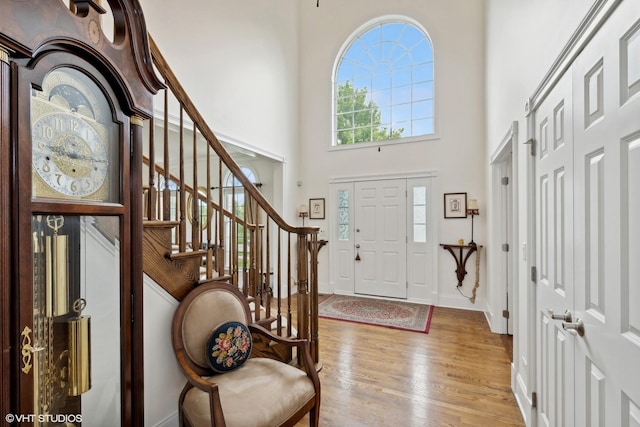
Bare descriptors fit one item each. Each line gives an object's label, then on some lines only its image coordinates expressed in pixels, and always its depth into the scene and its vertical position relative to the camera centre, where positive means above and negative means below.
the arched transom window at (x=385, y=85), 4.98 +2.20
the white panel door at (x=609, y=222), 0.91 -0.03
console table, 4.46 -0.63
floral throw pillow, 1.72 -0.77
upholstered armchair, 1.44 -0.90
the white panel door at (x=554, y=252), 1.40 -0.21
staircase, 1.69 -0.24
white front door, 4.95 -0.42
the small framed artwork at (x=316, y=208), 5.49 +0.07
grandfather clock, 0.80 +0.01
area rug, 3.86 -1.41
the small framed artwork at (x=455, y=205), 4.55 +0.11
